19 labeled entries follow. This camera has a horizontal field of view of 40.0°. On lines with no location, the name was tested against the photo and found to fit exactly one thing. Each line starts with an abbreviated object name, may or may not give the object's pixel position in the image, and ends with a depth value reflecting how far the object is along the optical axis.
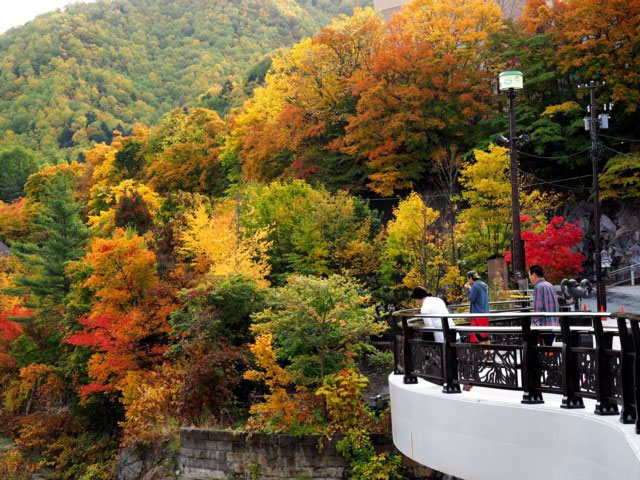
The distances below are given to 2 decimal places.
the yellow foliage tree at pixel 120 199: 49.53
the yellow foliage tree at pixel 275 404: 20.48
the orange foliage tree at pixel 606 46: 41.84
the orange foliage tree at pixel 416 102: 46.78
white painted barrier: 7.19
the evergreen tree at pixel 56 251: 41.53
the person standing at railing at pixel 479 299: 14.31
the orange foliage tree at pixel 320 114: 50.72
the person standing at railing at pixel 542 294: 12.73
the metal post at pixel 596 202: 25.92
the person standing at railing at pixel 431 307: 12.10
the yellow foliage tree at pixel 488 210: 35.25
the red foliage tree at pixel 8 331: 40.38
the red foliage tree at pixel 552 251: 33.38
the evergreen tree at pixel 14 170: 125.06
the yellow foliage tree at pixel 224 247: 31.45
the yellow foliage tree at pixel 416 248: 32.81
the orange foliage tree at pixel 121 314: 29.48
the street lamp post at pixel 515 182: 20.75
